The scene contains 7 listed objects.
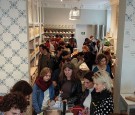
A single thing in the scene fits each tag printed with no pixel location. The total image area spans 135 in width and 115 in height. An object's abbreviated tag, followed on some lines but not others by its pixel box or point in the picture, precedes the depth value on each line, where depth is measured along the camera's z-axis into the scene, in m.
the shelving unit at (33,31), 4.26
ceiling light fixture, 4.99
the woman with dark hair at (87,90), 2.08
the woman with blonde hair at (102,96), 1.67
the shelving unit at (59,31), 7.76
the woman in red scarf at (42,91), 2.26
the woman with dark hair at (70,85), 2.37
